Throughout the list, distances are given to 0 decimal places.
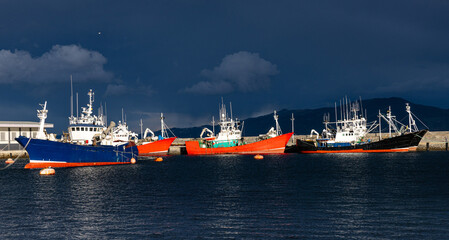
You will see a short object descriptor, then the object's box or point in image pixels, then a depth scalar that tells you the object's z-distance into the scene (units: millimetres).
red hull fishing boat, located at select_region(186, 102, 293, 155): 111688
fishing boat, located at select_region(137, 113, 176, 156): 117138
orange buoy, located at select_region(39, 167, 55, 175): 56312
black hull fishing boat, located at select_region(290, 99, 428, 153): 104000
